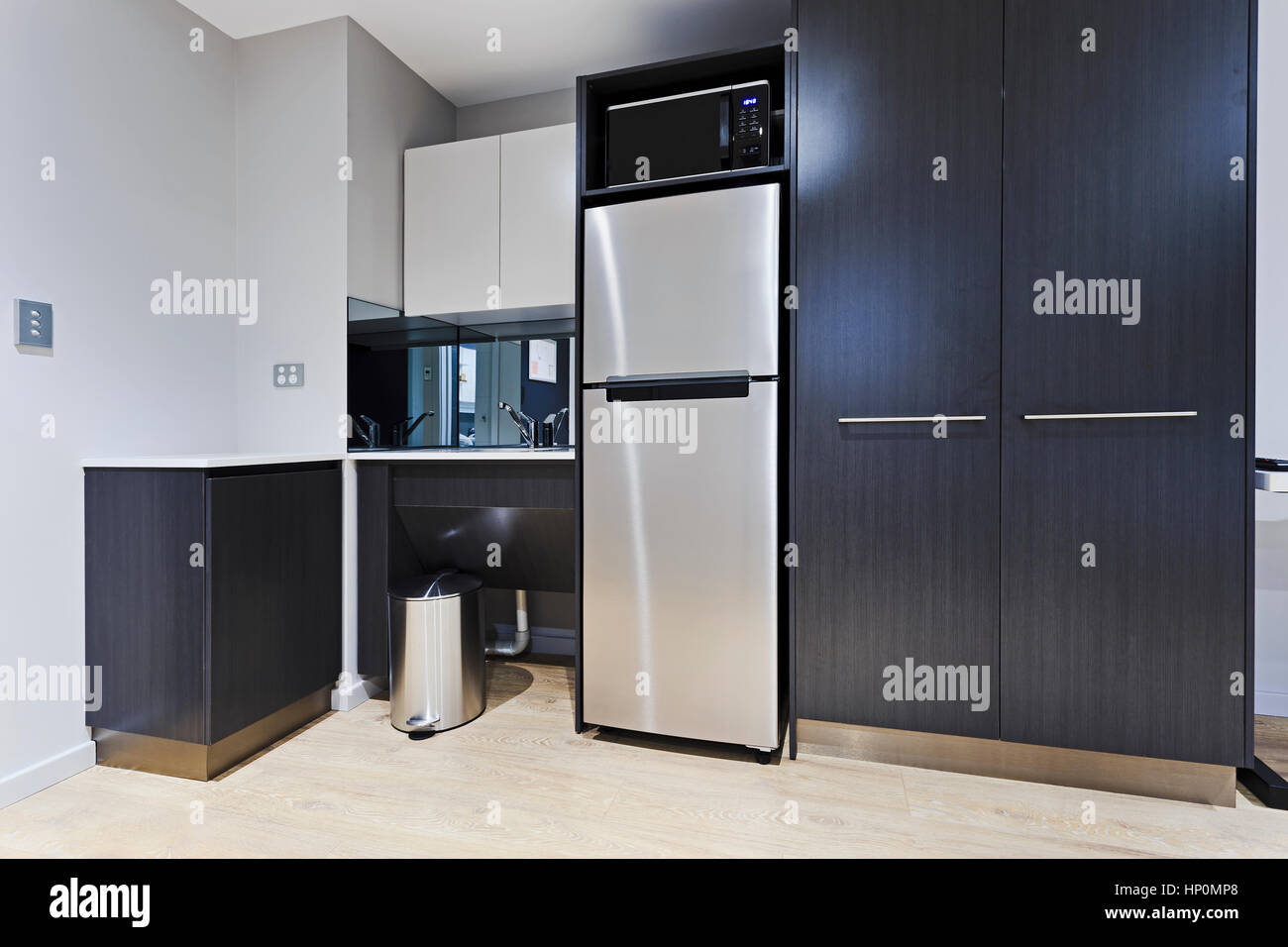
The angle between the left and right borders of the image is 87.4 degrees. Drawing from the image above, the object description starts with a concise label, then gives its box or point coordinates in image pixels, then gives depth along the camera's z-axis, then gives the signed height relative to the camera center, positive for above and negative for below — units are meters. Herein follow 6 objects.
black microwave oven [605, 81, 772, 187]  2.00 +1.02
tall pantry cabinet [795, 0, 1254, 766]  1.64 +0.26
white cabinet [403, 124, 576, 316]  2.54 +0.94
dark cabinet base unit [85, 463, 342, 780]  1.79 -0.40
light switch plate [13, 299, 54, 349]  1.74 +0.38
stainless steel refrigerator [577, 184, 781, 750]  1.89 +0.00
